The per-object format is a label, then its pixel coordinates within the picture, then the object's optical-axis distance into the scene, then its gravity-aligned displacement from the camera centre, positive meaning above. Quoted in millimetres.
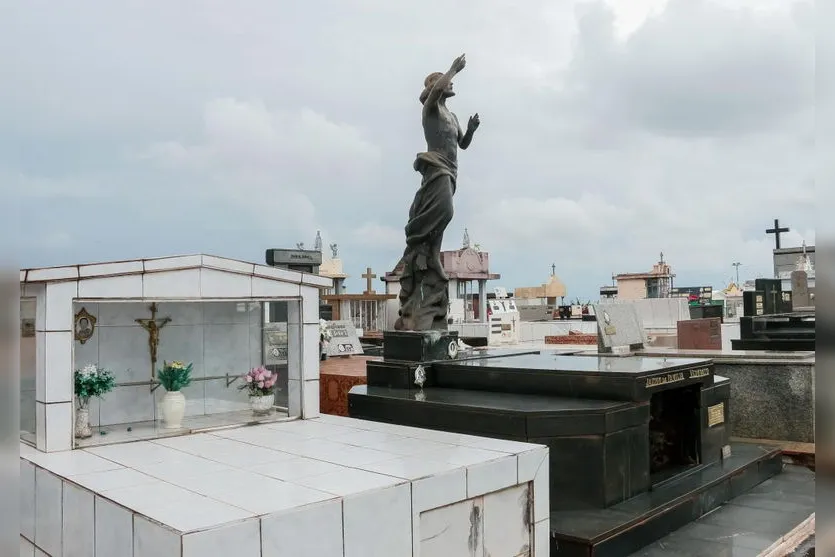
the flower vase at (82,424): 5673 -817
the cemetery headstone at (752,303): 15711 +145
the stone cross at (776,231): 29362 +3325
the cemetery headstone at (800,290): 19062 +510
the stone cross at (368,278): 23766 +1373
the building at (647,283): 37688 +1592
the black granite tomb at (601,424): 5949 -1059
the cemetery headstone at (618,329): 11242 -275
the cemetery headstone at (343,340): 14023 -445
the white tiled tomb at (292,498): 3641 -1025
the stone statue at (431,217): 8820 +1277
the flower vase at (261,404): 6773 -814
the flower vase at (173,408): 6250 -775
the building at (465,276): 28500 +1700
